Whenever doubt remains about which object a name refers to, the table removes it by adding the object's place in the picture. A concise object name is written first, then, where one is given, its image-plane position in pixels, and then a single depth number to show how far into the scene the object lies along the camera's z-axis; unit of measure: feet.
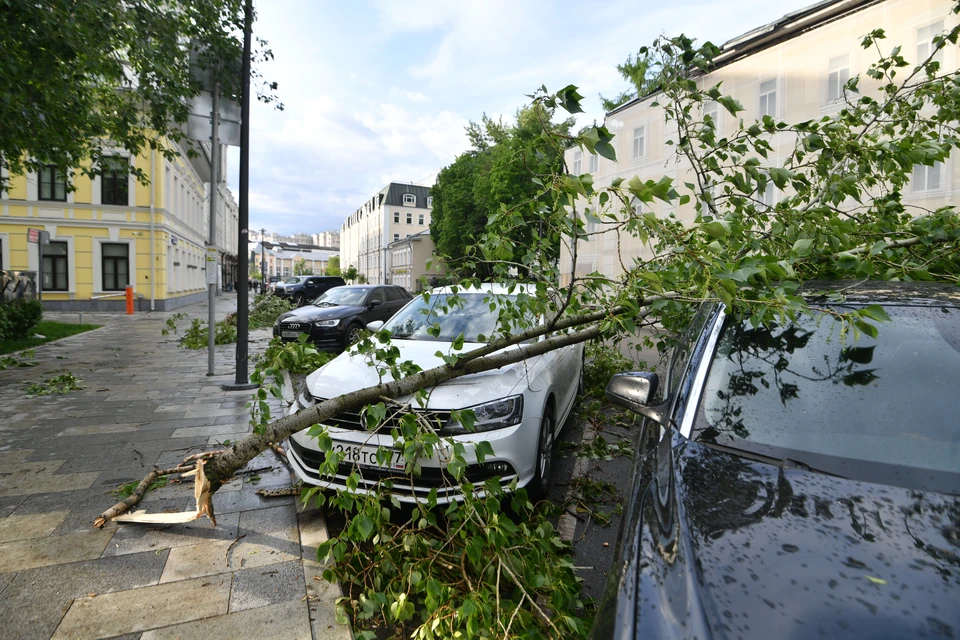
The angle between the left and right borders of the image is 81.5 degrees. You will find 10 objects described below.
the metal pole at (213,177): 24.67
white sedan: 10.71
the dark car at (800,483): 4.13
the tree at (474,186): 126.93
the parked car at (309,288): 107.04
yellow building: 76.48
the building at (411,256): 226.58
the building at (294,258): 454.81
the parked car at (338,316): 36.40
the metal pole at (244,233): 23.95
